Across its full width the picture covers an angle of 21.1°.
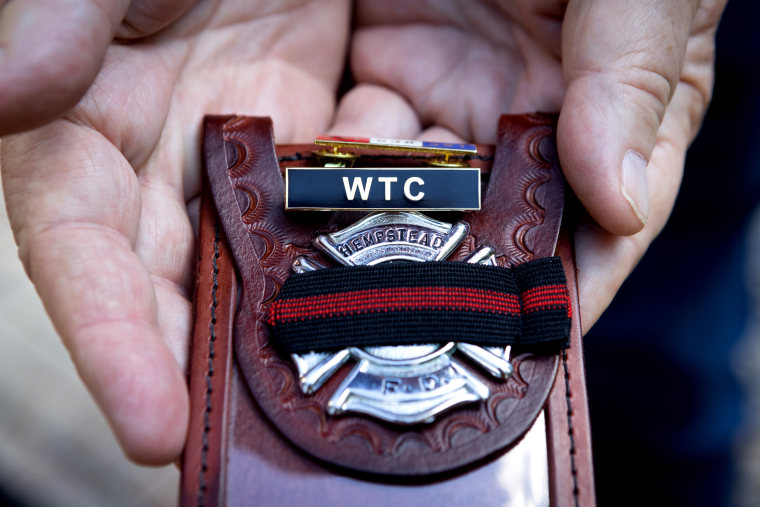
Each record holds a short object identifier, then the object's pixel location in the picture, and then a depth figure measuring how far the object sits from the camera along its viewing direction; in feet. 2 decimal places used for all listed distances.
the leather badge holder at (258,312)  1.23
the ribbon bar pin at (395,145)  1.33
